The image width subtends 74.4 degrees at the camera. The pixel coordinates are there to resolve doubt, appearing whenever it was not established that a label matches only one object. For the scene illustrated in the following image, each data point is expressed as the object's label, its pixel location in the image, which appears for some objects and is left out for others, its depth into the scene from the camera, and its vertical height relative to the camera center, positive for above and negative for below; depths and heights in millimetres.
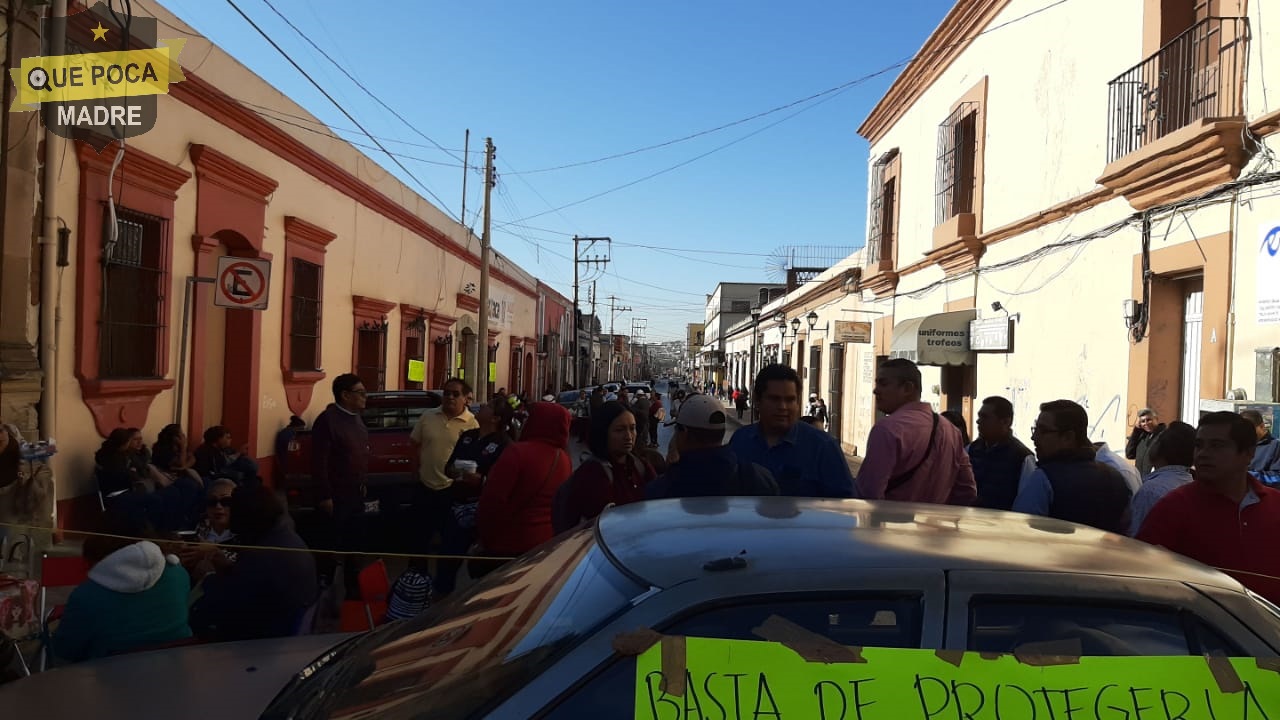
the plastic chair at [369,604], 4328 -1312
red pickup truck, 8266 -1037
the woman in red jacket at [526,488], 4445 -695
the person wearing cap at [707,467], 3443 -429
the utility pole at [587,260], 43284 +5860
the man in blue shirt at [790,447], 4023 -398
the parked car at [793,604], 1708 -495
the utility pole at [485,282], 19812 +1767
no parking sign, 9062 +694
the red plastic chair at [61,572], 6246 -1752
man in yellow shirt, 6633 -917
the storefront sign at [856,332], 17484 +760
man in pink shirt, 4262 -424
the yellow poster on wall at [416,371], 16266 -350
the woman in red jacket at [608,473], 3914 -543
